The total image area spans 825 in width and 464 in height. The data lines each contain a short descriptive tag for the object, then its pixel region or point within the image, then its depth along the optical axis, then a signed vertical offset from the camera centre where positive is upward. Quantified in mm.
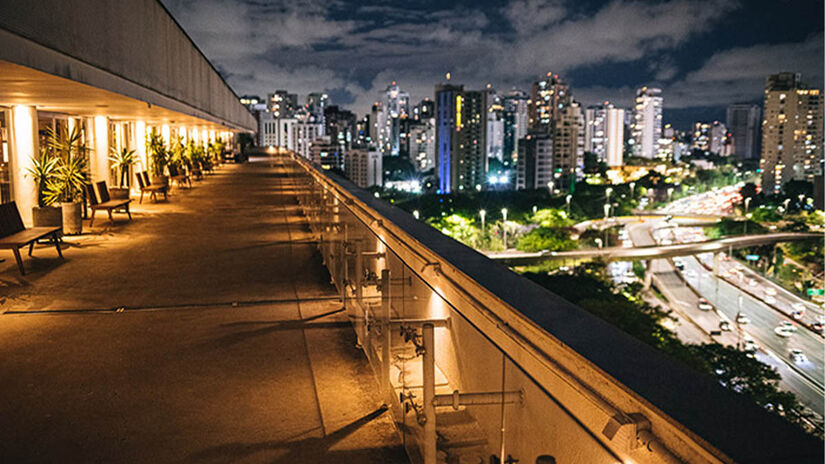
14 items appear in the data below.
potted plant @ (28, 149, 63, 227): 8848 -510
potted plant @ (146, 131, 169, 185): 18406 +17
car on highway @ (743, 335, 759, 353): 60478 -17312
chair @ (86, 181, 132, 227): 10898 -803
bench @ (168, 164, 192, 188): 19172 -576
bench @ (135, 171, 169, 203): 15039 -730
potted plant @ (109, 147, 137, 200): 12344 -197
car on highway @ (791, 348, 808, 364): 61281 -18397
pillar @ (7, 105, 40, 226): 11000 +99
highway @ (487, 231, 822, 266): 70000 -10491
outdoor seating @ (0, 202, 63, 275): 7184 -919
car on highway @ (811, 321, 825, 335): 70688 -18039
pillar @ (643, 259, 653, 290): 85250 -15812
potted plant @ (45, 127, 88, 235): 9961 -457
